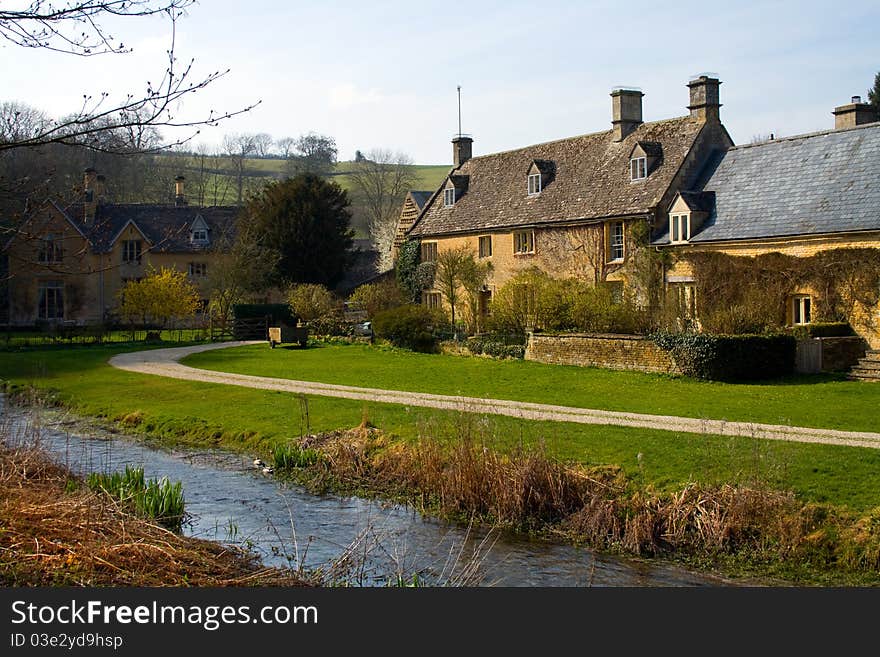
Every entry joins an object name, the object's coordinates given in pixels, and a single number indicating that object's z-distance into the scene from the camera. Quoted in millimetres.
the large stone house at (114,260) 53250
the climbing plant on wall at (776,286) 25344
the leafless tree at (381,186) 85000
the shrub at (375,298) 39719
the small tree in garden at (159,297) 45188
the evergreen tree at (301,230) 50906
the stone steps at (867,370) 23234
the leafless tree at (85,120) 7462
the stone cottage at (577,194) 35062
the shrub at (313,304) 40719
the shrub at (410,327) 33656
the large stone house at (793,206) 27875
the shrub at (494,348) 29689
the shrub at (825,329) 25703
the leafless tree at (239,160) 91875
